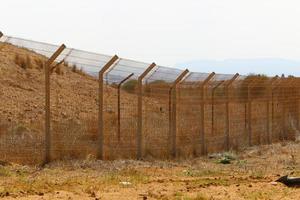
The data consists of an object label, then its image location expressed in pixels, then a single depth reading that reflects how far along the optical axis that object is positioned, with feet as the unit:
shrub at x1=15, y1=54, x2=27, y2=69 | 96.32
